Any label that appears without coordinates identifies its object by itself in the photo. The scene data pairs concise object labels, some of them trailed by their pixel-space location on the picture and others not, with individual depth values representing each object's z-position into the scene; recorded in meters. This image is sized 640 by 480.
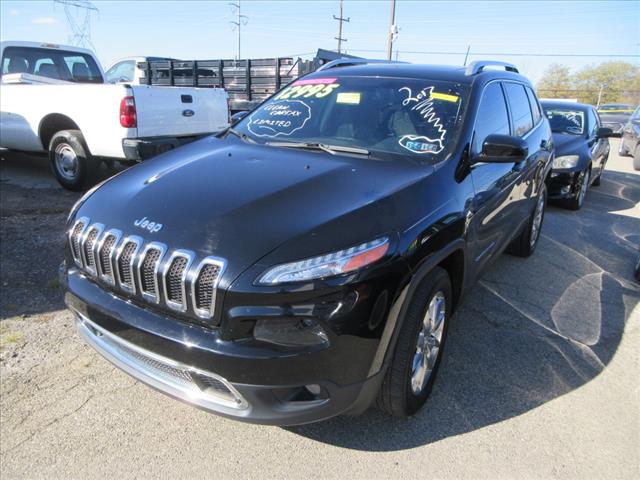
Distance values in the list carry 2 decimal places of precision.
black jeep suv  1.89
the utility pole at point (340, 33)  55.47
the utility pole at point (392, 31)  25.53
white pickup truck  5.89
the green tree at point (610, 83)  65.69
